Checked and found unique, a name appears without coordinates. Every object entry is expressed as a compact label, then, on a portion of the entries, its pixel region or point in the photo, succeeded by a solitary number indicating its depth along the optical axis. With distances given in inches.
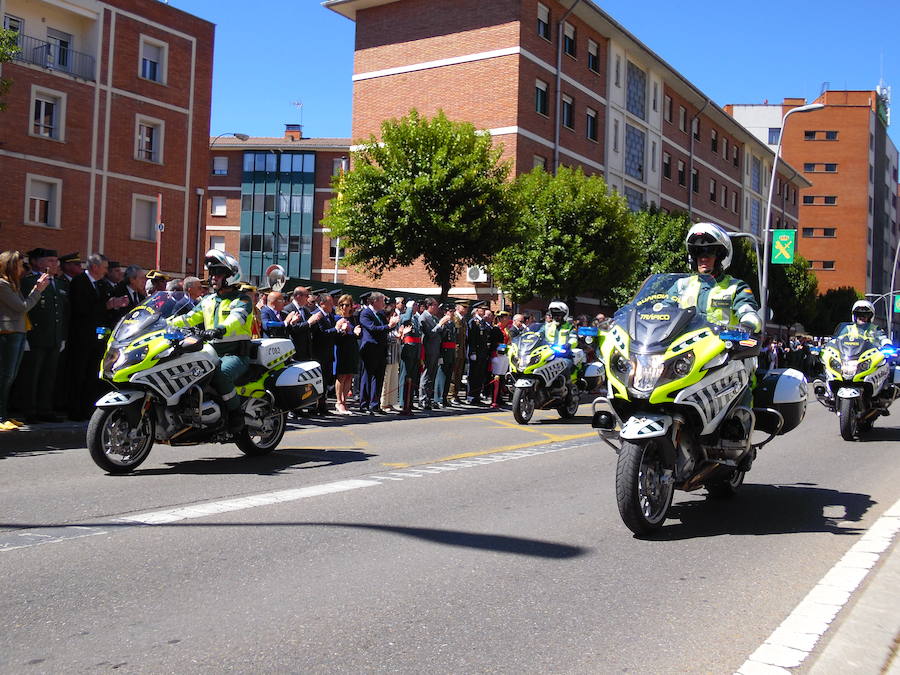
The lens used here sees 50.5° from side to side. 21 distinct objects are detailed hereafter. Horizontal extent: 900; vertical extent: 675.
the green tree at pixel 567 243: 1254.3
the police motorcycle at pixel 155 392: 307.9
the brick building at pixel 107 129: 1298.0
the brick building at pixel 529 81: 1478.8
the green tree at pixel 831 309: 2802.7
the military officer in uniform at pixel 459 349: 715.4
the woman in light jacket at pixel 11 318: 397.7
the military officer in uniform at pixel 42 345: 424.5
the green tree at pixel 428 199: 1163.9
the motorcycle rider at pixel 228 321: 340.5
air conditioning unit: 1310.3
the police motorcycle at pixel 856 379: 512.7
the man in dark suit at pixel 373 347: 592.1
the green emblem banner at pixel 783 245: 1228.5
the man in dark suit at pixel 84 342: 445.4
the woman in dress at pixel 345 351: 577.3
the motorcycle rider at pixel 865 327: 534.0
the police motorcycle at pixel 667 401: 233.8
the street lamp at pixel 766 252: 1193.4
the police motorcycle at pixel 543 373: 563.8
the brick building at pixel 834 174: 3826.3
